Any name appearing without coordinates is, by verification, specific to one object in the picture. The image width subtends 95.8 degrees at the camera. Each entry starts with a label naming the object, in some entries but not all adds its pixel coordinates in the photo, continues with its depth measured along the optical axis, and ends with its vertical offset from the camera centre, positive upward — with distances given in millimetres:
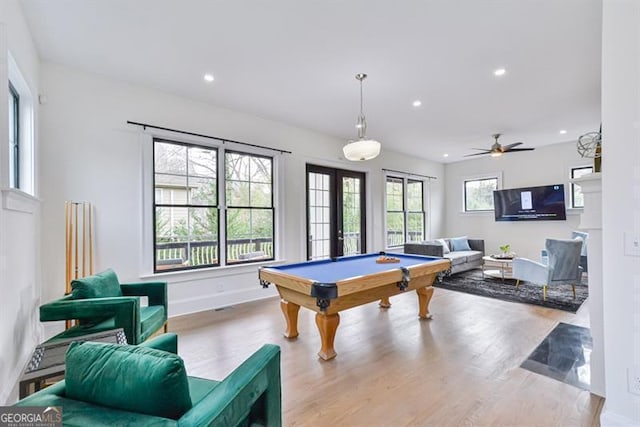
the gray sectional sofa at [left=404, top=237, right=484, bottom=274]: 5930 -792
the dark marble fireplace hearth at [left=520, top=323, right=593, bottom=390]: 2250 -1267
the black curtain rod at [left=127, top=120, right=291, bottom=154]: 3508 +1129
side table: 1470 -778
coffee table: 5289 -1148
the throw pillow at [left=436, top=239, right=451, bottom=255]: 6174 -701
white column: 2021 -366
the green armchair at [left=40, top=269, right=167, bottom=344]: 2139 -698
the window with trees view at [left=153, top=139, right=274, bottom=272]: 3768 +142
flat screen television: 6344 +246
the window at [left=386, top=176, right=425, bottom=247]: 6996 +112
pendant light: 3023 +700
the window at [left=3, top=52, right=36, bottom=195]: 2453 +743
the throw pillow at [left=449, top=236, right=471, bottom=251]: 6934 -713
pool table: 2408 -614
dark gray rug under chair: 4152 -1269
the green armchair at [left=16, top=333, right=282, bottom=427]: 880 -574
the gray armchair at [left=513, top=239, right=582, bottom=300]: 4203 -775
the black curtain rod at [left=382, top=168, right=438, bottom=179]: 6748 +1060
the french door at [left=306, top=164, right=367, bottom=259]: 5473 +81
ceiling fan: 5258 +1188
